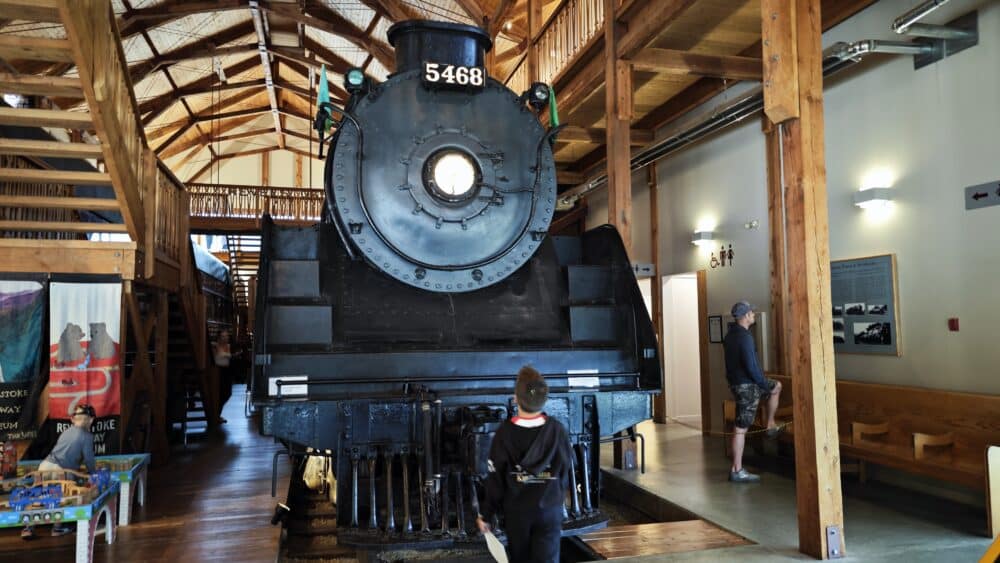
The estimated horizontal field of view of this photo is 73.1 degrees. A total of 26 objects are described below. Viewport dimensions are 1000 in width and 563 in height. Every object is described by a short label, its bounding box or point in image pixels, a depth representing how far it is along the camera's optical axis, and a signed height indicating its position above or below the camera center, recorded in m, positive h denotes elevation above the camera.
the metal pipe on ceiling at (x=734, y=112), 4.82 +1.93
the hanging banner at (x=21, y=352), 4.86 -0.13
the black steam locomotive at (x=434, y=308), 3.16 +0.09
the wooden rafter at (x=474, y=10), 9.72 +4.56
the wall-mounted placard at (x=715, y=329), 7.62 -0.12
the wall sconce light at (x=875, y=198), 5.25 +0.92
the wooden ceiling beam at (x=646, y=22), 4.98 +2.31
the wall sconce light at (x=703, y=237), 7.67 +0.94
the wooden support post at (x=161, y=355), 6.21 -0.23
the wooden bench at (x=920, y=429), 4.20 -0.80
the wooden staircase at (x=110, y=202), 4.07 +1.08
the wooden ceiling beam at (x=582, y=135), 8.33 +2.33
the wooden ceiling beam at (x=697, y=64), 5.74 +2.24
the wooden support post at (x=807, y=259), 3.37 +0.30
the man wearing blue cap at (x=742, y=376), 5.21 -0.46
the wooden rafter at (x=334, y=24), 12.08 +5.54
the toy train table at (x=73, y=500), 3.27 -0.85
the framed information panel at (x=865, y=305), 5.23 +0.08
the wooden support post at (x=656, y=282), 8.60 +0.51
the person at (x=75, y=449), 3.74 -0.65
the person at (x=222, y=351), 8.69 -0.28
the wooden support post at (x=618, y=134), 5.59 +1.58
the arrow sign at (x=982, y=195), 4.41 +0.78
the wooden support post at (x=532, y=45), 8.30 +3.45
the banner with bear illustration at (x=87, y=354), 4.89 -0.16
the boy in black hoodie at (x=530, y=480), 2.51 -0.58
